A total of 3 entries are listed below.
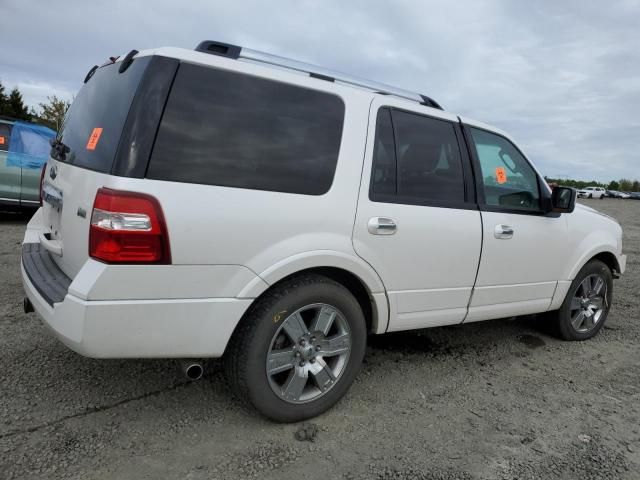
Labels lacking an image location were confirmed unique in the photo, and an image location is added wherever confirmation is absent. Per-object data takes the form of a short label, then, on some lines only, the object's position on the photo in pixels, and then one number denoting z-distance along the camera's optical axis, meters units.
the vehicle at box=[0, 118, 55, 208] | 7.84
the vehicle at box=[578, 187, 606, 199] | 57.84
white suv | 2.14
